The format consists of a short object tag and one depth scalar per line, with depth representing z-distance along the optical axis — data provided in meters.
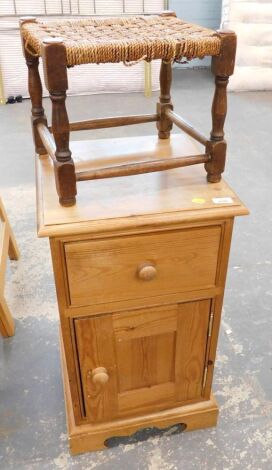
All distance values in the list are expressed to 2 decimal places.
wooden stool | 0.76
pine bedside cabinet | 0.85
